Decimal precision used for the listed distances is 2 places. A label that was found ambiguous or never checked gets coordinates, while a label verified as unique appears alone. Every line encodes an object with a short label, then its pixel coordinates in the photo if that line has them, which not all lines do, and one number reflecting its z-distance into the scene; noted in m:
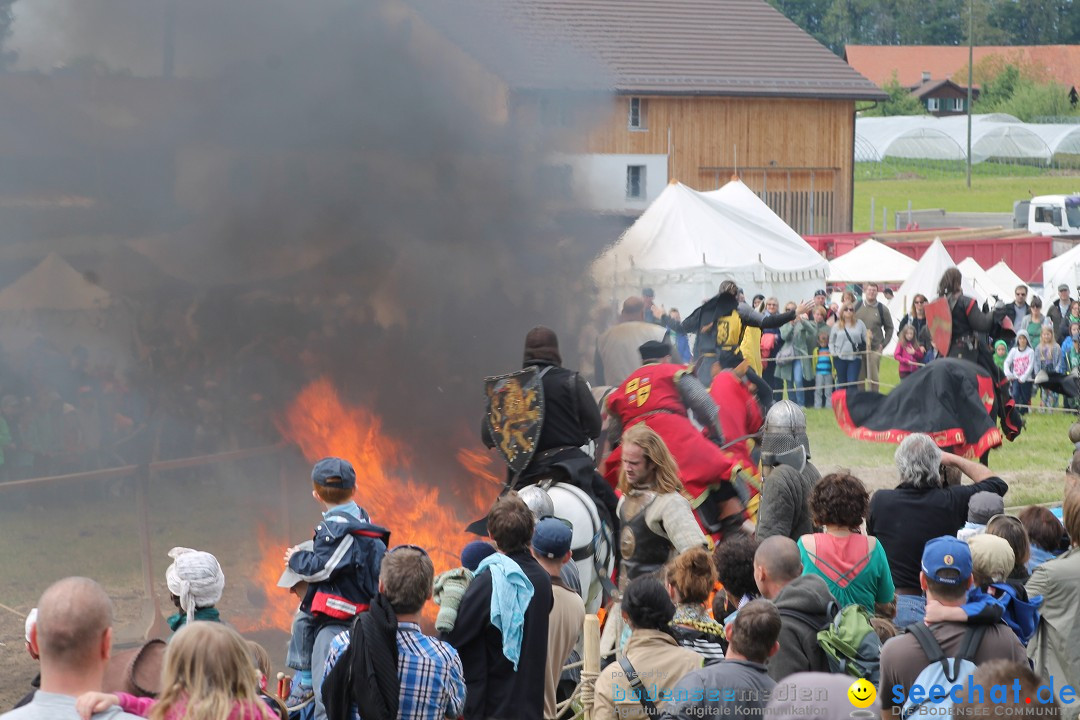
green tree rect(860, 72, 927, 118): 132.00
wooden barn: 64.81
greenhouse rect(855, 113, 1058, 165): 113.19
